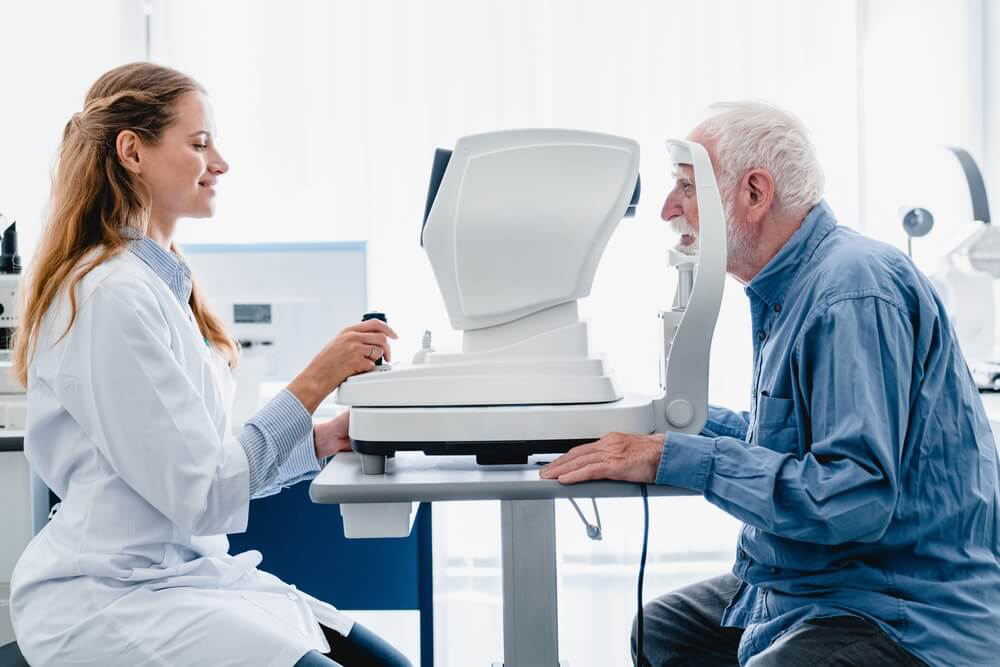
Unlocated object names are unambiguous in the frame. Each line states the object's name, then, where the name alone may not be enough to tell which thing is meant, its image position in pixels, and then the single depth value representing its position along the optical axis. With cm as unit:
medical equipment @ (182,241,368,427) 231
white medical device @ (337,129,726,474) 111
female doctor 109
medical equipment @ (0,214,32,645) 178
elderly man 105
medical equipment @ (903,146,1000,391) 224
